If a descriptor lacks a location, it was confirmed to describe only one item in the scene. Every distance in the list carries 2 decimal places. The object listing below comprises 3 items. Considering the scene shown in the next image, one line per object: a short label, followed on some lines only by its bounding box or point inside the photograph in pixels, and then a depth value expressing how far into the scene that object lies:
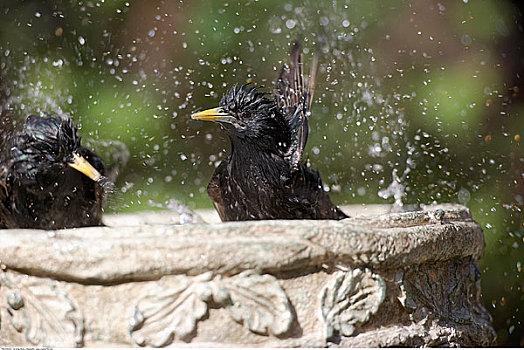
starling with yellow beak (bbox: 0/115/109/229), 4.59
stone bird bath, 2.91
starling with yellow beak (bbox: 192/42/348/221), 4.59
